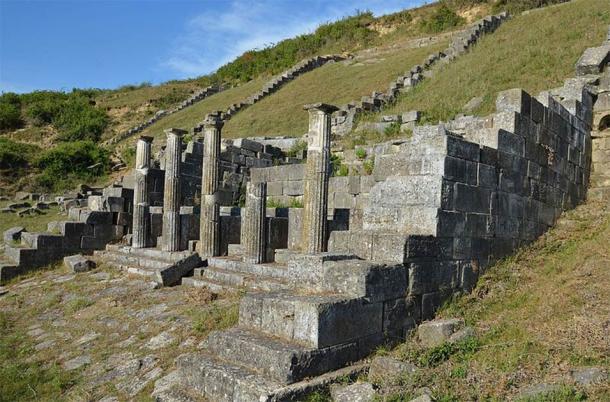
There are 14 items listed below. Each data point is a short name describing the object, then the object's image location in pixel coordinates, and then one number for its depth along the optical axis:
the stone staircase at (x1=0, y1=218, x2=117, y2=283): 14.06
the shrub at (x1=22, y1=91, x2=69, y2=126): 42.56
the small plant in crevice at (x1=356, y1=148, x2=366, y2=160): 16.39
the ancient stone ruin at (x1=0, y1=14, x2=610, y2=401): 5.67
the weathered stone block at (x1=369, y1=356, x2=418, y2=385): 5.23
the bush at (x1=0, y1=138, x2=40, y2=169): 29.58
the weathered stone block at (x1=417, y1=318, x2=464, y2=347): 6.12
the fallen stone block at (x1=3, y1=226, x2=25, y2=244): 16.12
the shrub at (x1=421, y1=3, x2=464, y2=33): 42.62
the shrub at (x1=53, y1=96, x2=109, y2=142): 40.31
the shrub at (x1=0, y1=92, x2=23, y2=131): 41.02
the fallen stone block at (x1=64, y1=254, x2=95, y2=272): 13.91
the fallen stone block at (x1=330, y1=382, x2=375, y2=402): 5.00
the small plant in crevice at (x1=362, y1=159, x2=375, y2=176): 15.27
